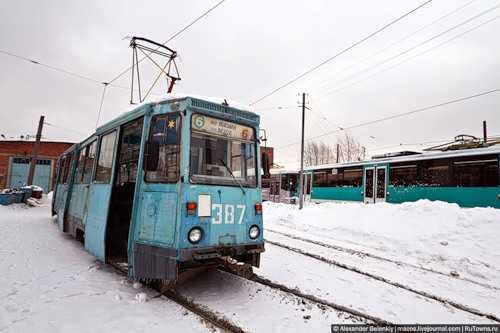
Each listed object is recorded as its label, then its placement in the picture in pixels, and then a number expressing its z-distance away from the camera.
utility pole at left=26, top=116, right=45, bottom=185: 22.36
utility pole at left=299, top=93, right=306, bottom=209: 19.16
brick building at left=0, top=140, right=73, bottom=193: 32.38
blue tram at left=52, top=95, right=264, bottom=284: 4.17
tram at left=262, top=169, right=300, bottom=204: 25.11
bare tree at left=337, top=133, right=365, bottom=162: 51.56
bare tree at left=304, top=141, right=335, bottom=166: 57.69
